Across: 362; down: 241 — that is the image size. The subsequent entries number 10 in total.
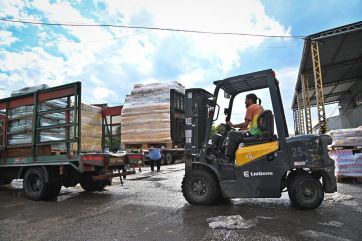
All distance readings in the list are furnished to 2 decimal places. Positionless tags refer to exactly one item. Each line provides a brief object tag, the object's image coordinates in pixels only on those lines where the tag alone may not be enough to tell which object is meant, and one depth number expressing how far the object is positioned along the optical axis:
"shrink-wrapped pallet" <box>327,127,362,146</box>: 8.99
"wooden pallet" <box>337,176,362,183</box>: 9.03
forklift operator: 5.65
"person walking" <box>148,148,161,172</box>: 14.54
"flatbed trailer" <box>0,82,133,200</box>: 6.91
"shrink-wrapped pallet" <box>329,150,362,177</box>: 8.83
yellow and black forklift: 5.34
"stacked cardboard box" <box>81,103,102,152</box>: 8.41
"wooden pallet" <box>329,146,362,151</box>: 9.38
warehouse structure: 14.78
